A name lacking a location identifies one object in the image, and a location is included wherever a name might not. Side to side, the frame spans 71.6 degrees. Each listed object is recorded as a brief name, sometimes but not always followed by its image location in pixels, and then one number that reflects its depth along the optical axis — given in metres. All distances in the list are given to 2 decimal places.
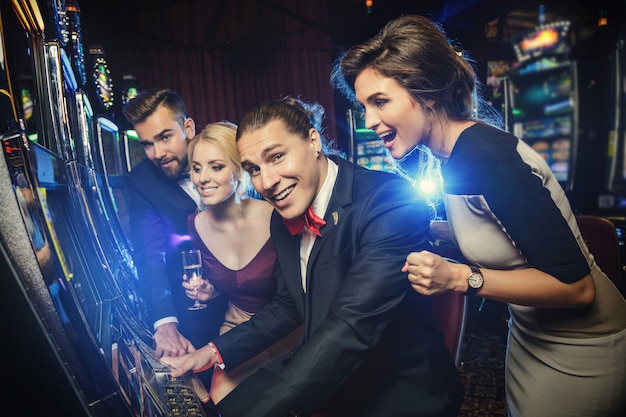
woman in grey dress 0.99
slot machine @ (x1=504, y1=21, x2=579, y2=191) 4.11
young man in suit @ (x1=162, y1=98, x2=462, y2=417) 1.06
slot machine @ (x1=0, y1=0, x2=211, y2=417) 0.45
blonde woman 1.69
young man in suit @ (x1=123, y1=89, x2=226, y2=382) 2.10
